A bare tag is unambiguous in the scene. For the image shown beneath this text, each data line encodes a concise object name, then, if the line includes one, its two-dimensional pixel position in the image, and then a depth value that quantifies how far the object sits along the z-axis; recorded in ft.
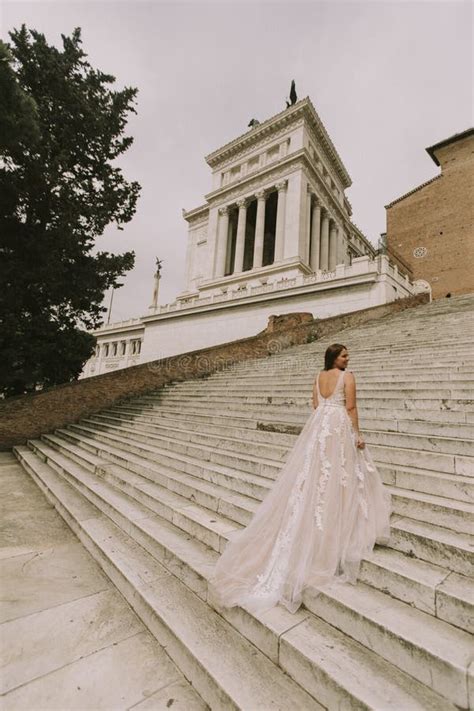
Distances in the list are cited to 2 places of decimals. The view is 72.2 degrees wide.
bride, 7.82
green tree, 34.19
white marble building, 62.85
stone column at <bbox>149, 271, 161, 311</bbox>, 149.98
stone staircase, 5.97
